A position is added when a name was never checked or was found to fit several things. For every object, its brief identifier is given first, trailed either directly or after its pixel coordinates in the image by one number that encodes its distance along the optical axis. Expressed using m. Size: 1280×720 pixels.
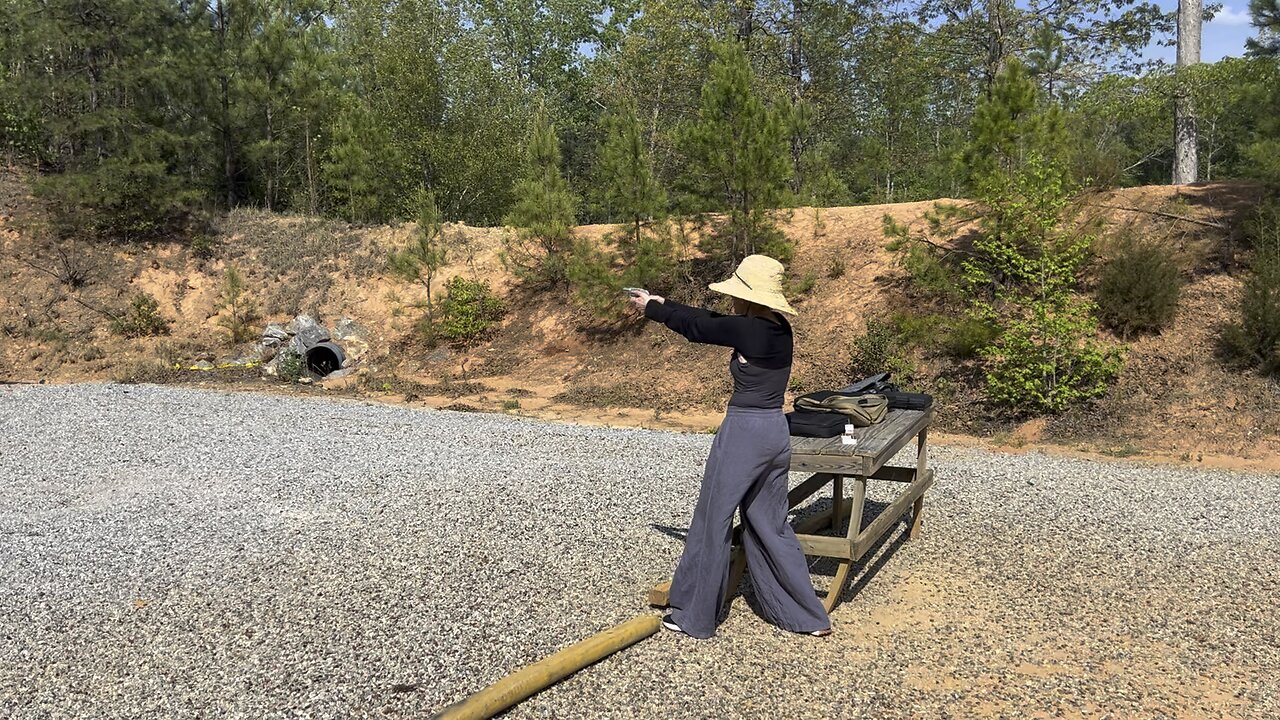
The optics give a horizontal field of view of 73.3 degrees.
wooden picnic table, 4.26
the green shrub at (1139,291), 11.45
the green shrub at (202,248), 20.64
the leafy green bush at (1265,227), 11.21
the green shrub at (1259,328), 10.16
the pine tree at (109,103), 18.70
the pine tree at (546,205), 16.88
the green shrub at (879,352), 12.48
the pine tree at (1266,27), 10.77
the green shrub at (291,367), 15.02
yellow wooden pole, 3.34
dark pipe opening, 16.05
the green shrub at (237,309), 18.14
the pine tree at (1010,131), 11.88
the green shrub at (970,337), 11.79
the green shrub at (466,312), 17.48
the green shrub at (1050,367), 10.32
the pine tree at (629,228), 15.51
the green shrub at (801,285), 15.08
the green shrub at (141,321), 18.12
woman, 3.89
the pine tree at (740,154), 13.95
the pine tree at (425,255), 17.39
